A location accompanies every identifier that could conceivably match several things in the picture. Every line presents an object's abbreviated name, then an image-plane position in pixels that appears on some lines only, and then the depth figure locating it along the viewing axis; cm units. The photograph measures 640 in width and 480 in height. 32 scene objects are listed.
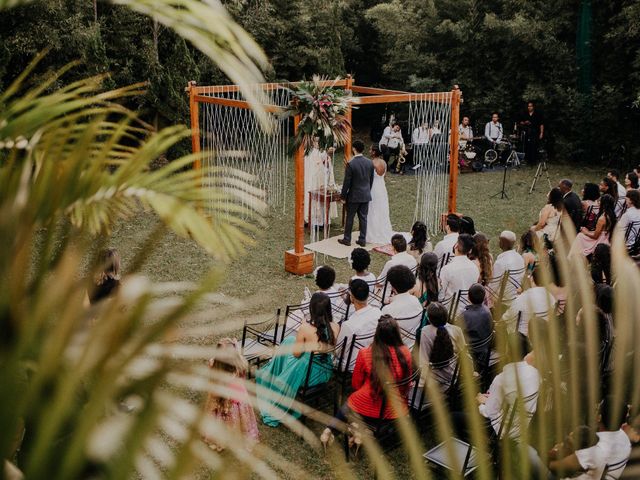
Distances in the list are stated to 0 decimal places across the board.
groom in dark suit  1023
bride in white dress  1111
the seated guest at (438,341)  512
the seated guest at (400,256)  723
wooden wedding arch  909
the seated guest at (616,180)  1002
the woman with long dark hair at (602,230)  838
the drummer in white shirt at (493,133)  1853
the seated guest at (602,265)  681
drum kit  1770
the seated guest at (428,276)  672
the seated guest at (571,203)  910
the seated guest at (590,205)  956
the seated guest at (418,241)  792
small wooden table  1114
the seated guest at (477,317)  565
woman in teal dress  549
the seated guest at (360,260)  695
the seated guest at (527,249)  722
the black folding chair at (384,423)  484
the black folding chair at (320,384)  559
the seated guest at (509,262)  713
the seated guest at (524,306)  544
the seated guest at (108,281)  546
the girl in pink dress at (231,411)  502
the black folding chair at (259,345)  600
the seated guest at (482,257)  704
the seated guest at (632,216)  874
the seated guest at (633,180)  1015
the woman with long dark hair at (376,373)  479
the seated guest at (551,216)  892
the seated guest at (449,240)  795
